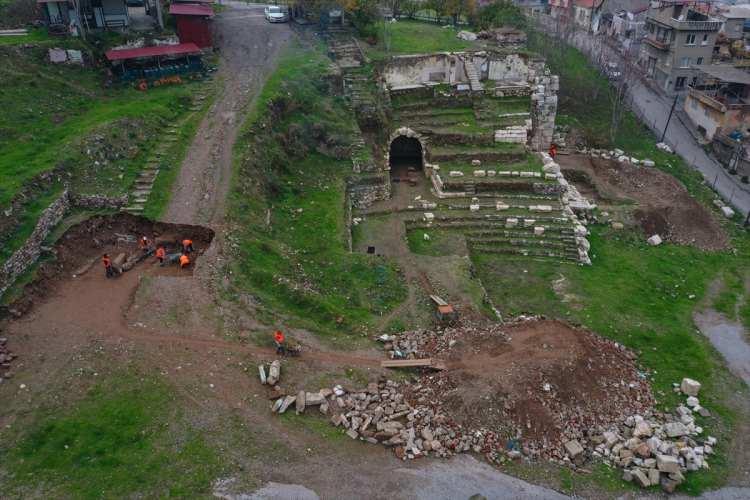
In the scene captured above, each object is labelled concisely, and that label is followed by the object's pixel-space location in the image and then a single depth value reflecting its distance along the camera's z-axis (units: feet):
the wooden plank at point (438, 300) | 67.55
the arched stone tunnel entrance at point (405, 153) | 111.37
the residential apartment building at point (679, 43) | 142.92
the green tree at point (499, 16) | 148.66
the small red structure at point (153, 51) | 97.30
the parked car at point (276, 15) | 136.87
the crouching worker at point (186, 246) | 65.26
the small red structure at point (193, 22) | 109.60
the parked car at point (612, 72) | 150.17
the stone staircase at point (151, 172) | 71.15
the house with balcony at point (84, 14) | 100.27
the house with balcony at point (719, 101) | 120.98
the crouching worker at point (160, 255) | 64.03
